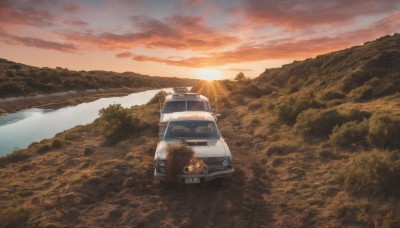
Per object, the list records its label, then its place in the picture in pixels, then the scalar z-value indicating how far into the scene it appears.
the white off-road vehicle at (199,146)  9.02
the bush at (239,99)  35.44
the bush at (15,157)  14.46
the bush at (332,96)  24.41
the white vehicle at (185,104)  15.62
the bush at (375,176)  7.91
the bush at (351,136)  12.30
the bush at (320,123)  14.63
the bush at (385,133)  11.18
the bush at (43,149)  16.08
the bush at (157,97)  39.70
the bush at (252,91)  40.16
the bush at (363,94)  21.85
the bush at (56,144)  16.77
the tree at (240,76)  76.54
